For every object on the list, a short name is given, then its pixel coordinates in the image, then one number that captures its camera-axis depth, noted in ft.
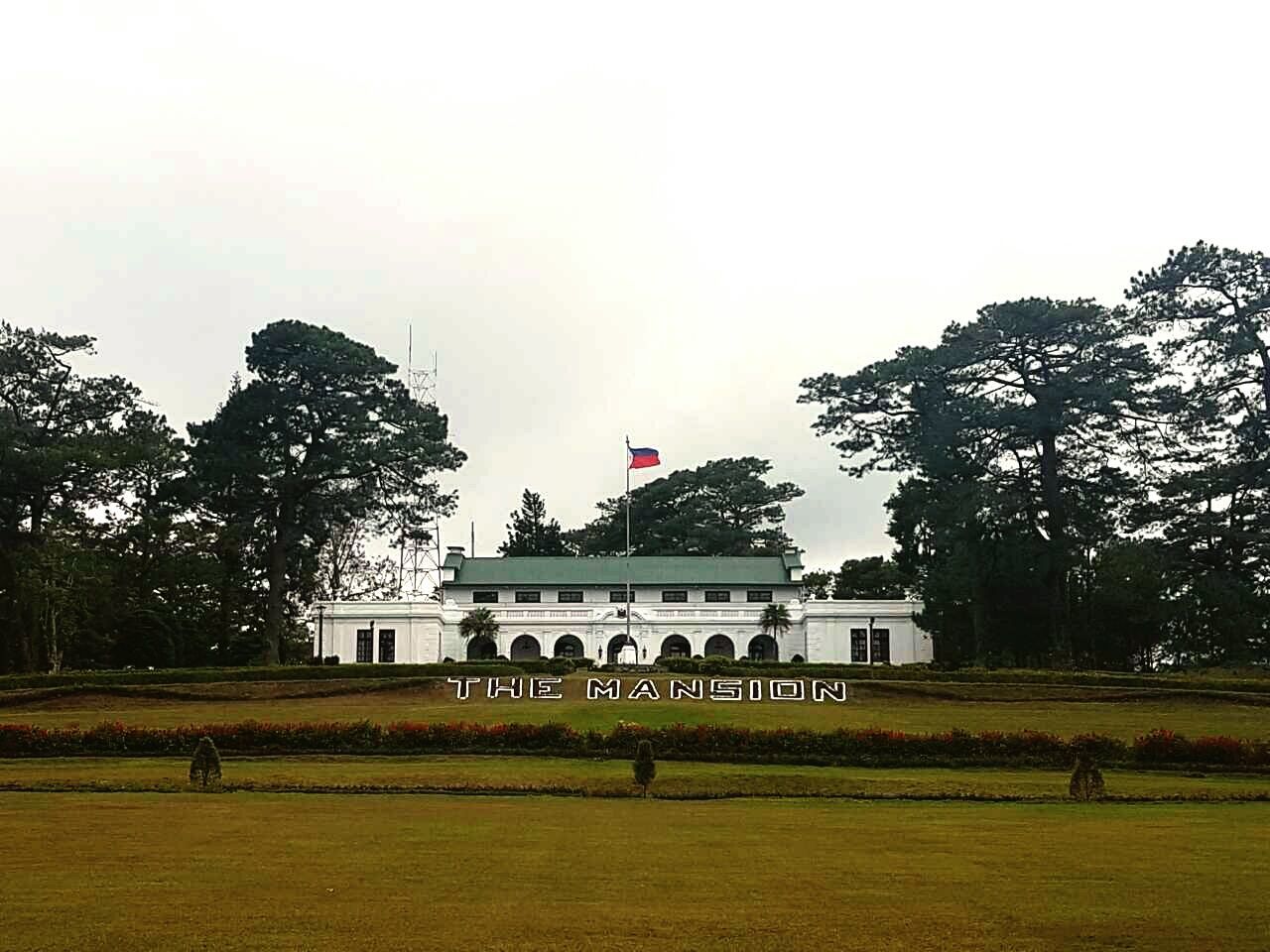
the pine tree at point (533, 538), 288.71
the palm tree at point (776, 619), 201.77
